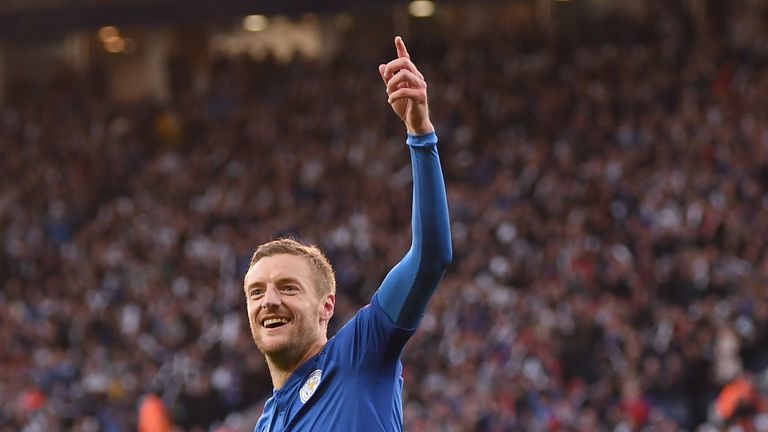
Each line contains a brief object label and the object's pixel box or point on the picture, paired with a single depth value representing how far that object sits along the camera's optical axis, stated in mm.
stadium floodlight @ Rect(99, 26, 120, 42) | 30984
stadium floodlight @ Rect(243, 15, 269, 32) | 31105
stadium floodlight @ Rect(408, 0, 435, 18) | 26266
